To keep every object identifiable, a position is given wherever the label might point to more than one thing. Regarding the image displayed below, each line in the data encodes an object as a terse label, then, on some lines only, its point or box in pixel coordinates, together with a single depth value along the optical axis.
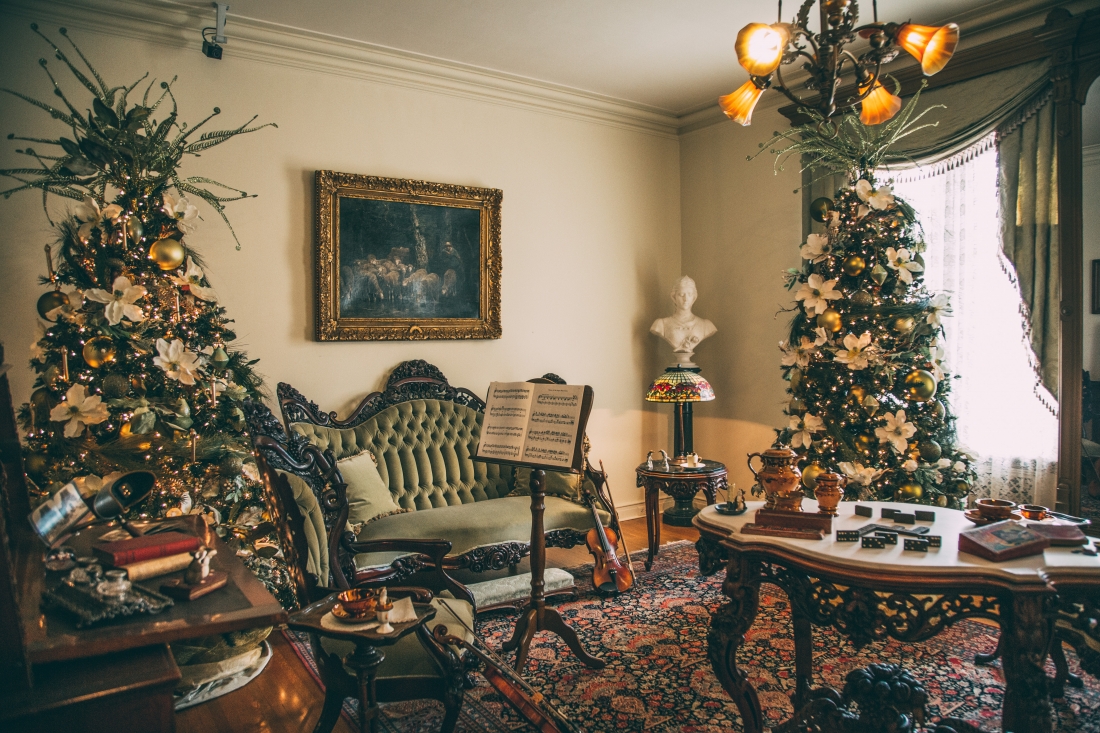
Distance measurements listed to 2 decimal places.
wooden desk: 1.31
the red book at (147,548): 1.69
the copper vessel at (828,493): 2.67
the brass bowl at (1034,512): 2.49
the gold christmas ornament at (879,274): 3.80
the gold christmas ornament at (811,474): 3.92
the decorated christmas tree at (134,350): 2.97
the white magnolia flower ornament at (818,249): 4.03
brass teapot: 2.60
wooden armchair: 2.22
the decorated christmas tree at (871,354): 3.74
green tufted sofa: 3.93
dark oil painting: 4.61
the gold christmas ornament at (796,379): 4.10
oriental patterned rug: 2.69
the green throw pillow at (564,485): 4.44
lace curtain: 4.04
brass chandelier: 2.33
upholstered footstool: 3.78
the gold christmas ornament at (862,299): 3.87
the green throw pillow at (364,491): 4.00
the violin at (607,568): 4.03
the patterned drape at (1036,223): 3.86
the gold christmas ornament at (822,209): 4.11
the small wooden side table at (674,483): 4.47
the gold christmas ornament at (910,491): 3.67
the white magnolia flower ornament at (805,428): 4.00
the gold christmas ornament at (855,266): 3.87
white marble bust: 5.57
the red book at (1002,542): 2.15
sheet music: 2.69
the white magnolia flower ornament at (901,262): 3.85
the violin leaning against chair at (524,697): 2.00
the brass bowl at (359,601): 1.99
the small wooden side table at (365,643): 1.91
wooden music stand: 2.99
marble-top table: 2.02
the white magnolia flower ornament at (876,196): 3.84
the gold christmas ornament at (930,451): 3.67
